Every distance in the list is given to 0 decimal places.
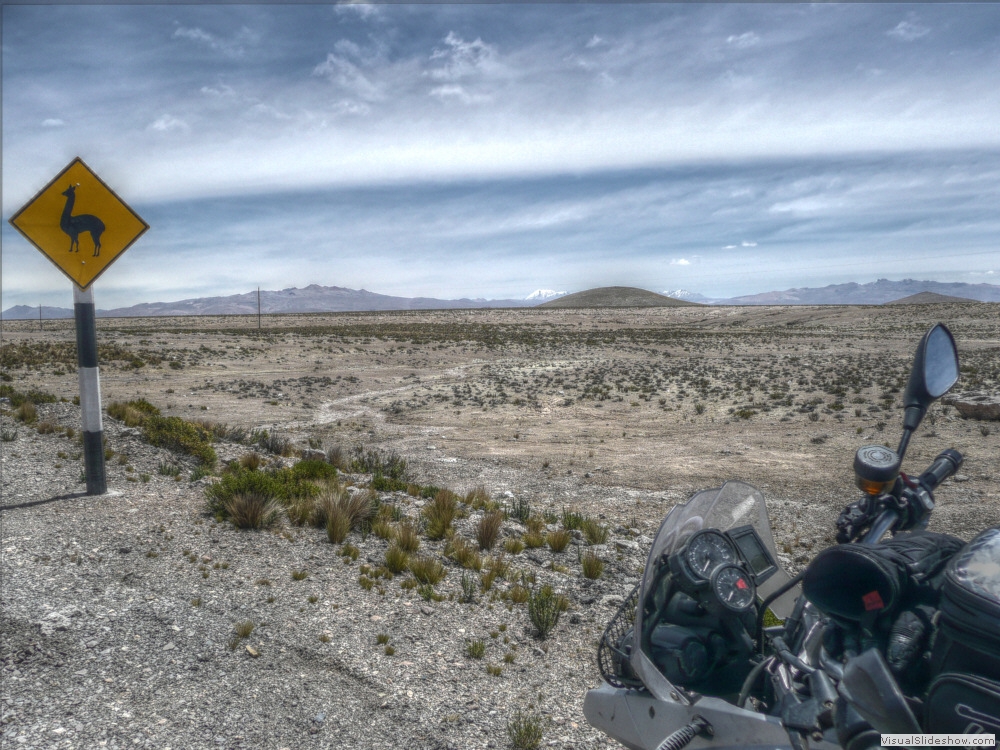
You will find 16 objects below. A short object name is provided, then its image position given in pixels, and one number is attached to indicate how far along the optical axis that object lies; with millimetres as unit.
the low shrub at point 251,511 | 6309
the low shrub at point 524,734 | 3533
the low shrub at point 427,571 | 5574
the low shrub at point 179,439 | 9352
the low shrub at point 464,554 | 6070
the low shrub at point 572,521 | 7943
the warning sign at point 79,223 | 6246
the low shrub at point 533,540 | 7035
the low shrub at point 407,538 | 6277
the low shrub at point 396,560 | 5758
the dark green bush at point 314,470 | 8750
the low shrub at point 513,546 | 6770
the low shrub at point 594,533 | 7301
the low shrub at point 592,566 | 6137
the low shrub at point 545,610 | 4848
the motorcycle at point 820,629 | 1463
